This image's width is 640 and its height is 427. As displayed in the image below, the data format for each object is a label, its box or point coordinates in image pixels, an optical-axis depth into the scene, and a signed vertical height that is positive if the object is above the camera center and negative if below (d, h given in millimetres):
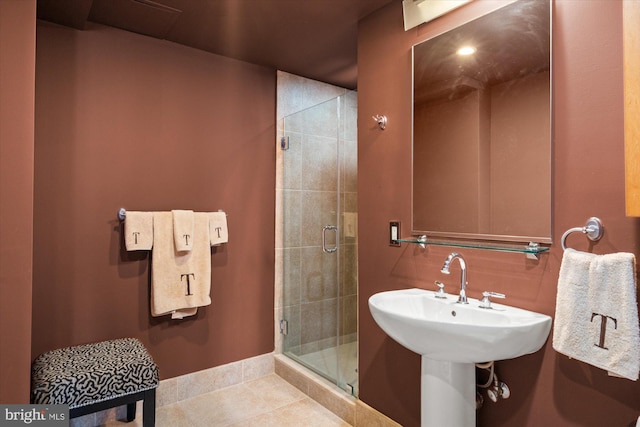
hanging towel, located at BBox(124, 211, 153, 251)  2258 -90
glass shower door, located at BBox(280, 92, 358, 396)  2662 -156
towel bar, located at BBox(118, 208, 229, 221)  2281 +10
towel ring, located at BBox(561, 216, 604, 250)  1303 -43
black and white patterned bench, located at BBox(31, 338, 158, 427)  1732 -757
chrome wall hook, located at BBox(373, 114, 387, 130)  2094 +518
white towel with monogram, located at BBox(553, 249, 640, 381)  1154 -301
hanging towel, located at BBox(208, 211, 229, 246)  2562 -82
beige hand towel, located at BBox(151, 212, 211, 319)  2352 -347
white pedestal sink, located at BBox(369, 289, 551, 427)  1297 -427
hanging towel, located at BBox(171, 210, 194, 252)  2391 -88
